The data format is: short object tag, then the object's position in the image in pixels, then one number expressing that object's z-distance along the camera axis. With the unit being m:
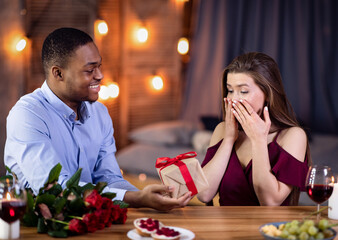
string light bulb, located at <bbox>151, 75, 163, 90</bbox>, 5.16
